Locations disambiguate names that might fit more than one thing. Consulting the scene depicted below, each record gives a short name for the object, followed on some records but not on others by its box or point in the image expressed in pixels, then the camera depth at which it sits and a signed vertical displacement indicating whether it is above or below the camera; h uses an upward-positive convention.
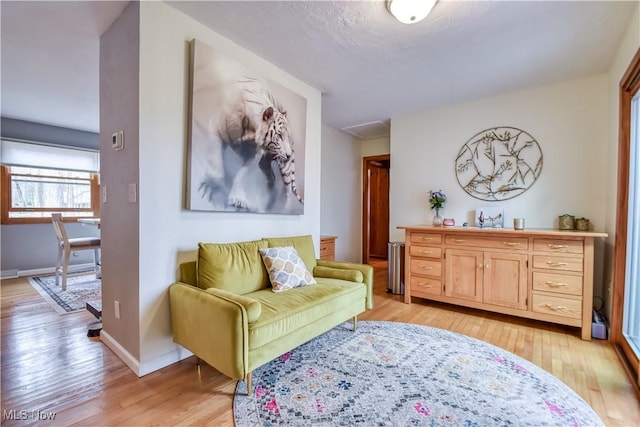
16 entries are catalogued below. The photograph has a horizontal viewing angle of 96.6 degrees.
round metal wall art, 3.11 +0.54
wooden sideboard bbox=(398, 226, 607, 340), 2.43 -0.59
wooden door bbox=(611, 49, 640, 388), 2.10 -0.07
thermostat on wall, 1.95 +0.46
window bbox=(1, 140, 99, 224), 4.24 +0.37
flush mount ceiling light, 1.75 +1.26
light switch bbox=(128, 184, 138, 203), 1.84 +0.08
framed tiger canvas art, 2.05 +0.57
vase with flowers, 3.55 +0.09
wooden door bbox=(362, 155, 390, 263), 6.12 +0.02
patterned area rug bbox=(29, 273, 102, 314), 3.06 -1.08
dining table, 3.46 -0.20
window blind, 4.18 +0.78
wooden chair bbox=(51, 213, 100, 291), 3.63 -0.52
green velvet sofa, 1.52 -0.63
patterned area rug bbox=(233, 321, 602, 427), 1.44 -1.05
